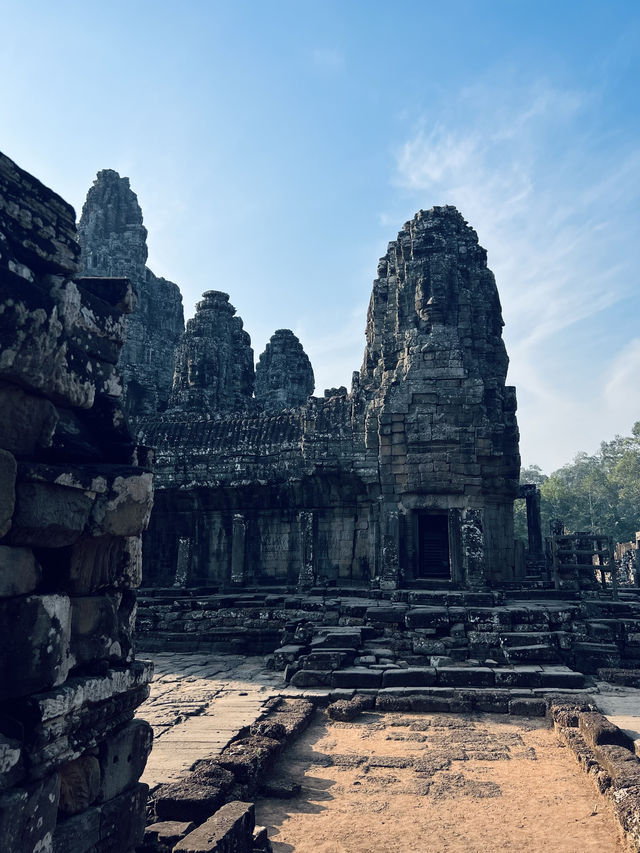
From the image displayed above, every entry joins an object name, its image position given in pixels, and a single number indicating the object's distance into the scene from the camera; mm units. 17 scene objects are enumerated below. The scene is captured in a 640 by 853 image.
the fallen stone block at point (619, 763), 5500
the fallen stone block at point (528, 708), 8750
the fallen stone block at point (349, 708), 8656
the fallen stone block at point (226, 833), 3994
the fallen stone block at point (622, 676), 10461
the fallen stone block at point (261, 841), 4656
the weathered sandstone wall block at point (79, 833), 2930
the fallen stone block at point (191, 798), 4922
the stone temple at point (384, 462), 15805
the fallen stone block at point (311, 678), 10109
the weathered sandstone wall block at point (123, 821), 3236
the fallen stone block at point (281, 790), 5961
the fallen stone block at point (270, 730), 7305
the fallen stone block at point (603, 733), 6828
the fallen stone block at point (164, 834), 4219
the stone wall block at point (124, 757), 3285
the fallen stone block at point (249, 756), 5926
